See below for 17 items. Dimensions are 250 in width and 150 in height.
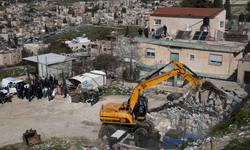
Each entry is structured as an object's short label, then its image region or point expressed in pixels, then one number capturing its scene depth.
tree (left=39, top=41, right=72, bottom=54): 43.94
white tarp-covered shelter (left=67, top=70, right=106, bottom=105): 19.31
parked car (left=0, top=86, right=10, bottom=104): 19.60
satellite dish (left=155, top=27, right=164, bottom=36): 23.91
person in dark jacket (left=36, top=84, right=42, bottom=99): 20.08
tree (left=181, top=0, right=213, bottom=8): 42.28
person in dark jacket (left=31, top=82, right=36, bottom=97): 20.36
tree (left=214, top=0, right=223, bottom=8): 45.91
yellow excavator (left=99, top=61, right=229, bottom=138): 12.58
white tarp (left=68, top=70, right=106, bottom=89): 21.25
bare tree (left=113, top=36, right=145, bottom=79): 25.60
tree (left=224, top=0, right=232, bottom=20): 60.25
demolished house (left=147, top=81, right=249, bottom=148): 12.04
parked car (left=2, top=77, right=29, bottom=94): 21.27
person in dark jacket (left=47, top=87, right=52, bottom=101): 20.05
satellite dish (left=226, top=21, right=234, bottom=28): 32.34
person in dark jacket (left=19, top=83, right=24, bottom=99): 20.42
